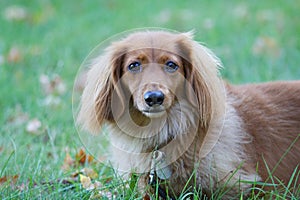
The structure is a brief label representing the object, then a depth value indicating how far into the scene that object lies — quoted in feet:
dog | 11.28
